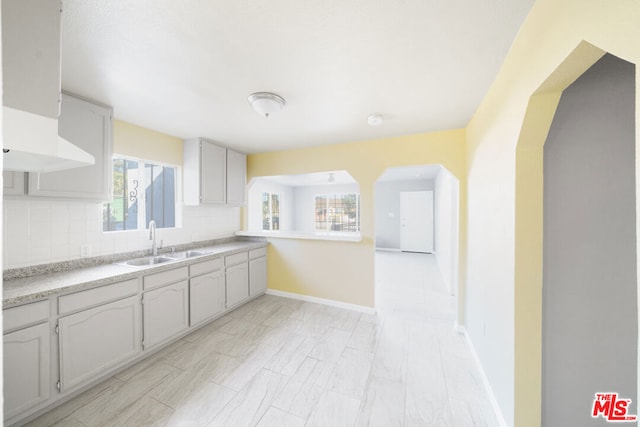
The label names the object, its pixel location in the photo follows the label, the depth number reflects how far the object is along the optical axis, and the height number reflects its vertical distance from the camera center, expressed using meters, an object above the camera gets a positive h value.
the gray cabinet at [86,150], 2.04 +0.51
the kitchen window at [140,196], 2.84 +0.21
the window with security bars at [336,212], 8.27 +0.06
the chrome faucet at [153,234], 2.93 -0.22
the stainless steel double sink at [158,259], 2.70 -0.48
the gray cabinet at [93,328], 1.68 -0.89
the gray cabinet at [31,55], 1.10 +0.68
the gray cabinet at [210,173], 3.29 +0.52
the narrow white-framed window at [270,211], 7.22 +0.09
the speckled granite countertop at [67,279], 1.71 -0.49
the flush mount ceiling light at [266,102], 2.11 +0.89
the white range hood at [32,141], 1.10 +0.32
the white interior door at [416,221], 7.36 -0.18
